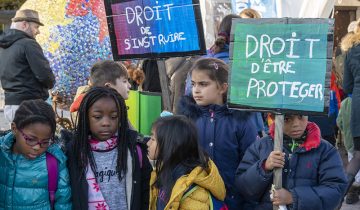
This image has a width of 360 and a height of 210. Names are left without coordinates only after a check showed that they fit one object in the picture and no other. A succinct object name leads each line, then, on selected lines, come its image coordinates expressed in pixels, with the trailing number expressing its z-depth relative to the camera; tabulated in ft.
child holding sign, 11.96
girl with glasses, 11.37
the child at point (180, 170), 11.65
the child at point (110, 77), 15.67
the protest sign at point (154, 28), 15.35
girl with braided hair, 11.69
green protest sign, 11.90
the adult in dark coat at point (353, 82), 21.27
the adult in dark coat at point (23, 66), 22.67
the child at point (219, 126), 13.61
